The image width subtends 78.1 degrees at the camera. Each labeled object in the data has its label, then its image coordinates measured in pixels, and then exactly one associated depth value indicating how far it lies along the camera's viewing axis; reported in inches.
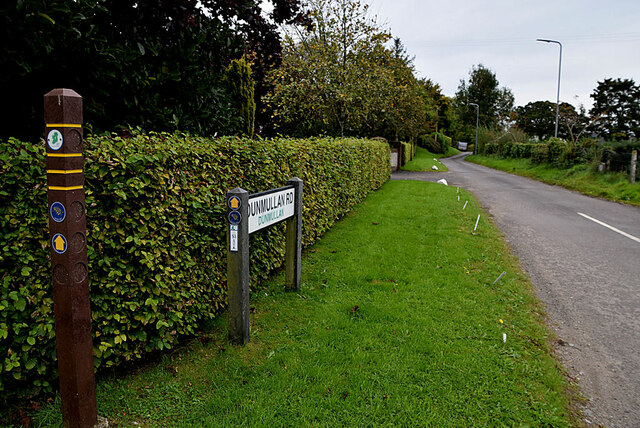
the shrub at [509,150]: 1316.4
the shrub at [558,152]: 866.8
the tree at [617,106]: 1695.4
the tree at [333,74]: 611.5
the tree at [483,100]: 2871.6
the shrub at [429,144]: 2345.0
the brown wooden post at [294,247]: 201.6
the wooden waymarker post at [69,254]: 89.8
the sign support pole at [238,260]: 144.7
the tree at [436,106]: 2065.2
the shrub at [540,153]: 979.3
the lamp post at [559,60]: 892.3
